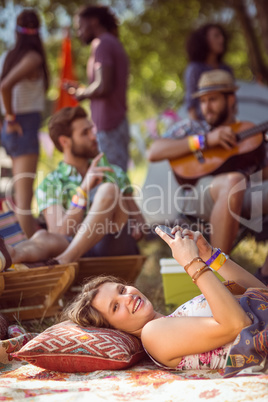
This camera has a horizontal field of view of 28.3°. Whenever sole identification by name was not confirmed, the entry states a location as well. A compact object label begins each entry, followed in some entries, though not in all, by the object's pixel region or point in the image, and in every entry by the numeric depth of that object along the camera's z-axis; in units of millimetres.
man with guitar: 3387
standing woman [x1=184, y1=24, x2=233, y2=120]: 5168
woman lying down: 1951
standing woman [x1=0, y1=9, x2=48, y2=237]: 4445
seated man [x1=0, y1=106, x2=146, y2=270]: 3135
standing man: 4594
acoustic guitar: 3682
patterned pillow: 2158
